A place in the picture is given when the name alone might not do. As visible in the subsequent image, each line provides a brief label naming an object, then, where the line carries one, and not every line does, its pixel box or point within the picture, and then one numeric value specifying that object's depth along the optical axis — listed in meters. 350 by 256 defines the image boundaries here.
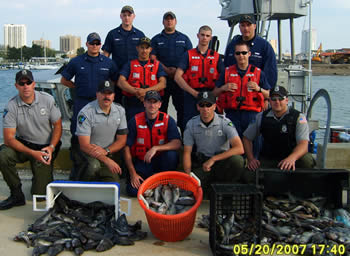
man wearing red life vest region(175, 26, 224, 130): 5.73
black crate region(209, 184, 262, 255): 3.56
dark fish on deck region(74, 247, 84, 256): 3.52
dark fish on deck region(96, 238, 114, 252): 3.60
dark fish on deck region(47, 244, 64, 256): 3.50
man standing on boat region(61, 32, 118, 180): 5.66
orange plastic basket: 3.70
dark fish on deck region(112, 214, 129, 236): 3.86
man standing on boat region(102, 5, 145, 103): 6.10
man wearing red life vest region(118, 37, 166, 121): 5.71
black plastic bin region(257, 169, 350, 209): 4.21
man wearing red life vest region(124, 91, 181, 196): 4.97
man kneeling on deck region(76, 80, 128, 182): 4.76
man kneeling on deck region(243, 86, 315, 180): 4.65
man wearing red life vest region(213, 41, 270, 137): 5.14
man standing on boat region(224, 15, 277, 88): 5.55
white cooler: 4.12
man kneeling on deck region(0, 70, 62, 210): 4.75
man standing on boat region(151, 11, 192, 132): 6.14
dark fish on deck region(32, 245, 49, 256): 3.51
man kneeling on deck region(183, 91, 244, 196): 4.62
